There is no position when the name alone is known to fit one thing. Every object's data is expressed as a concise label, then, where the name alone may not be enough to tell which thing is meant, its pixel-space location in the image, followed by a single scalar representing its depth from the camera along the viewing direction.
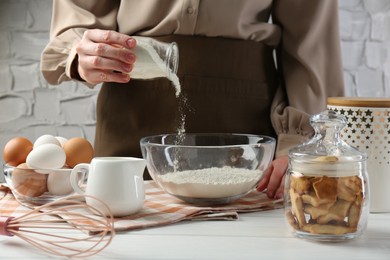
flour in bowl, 1.50
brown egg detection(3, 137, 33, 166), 1.55
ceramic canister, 1.47
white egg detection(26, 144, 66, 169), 1.48
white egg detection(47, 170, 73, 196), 1.48
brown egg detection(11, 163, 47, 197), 1.48
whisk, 1.25
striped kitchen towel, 1.40
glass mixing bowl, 1.51
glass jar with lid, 1.29
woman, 1.91
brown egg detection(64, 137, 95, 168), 1.58
